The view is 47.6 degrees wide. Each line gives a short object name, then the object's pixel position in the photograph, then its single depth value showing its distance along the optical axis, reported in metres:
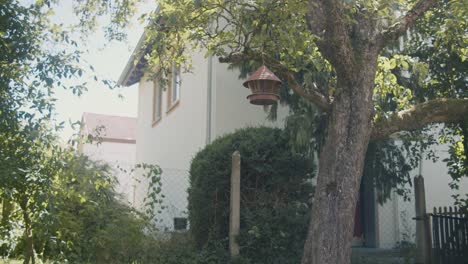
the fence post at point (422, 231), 8.45
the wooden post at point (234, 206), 7.49
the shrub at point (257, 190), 7.73
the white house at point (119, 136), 32.75
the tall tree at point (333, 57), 5.62
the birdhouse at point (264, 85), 6.05
